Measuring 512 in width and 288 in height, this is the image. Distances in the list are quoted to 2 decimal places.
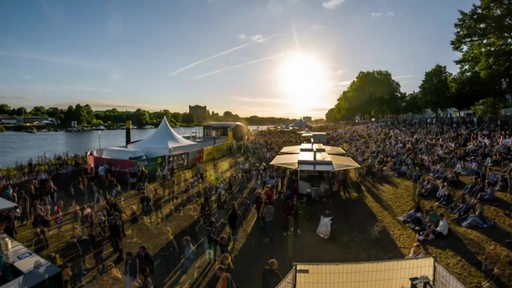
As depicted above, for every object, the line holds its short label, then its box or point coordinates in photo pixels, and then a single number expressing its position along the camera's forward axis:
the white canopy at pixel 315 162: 14.72
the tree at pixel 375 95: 71.94
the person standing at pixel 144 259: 7.10
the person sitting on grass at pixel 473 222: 10.48
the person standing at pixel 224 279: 5.74
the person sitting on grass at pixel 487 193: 12.60
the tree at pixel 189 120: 194.75
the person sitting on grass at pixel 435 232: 10.02
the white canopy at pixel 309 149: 20.78
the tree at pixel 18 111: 175.25
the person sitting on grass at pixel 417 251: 7.18
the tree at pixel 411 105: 74.25
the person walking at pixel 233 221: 10.22
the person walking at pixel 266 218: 10.77
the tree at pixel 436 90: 46.10
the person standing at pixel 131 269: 6.81
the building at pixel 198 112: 187.19
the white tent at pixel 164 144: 23.38
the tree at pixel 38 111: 180.38
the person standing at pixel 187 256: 8.08
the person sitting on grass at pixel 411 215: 11.63
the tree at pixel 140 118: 170.25
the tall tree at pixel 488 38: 22.75
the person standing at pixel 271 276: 6.42
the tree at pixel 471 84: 29.20
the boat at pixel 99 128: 148.50
